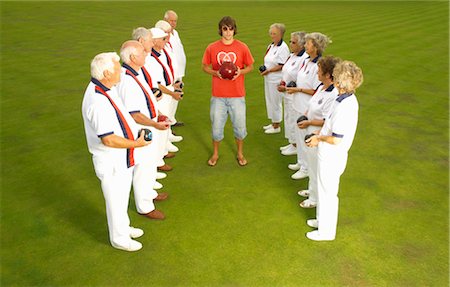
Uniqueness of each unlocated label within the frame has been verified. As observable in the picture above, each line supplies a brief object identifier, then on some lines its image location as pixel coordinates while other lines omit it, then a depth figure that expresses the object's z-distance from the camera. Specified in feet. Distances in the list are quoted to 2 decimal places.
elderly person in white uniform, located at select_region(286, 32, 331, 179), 19.62
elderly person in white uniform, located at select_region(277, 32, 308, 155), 22.04
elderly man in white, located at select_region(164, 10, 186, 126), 28.60
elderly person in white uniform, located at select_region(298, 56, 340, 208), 16.49
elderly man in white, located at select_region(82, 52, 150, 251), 13.61
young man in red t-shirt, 21.30
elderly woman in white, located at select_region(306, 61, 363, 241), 14.65
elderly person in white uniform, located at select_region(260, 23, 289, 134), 25.00
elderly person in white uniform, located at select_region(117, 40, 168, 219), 16.26
